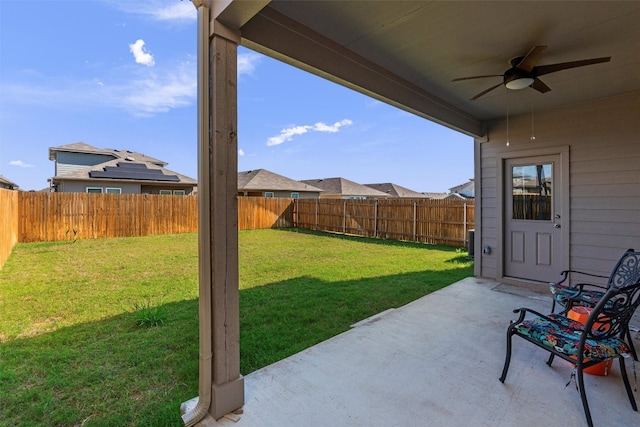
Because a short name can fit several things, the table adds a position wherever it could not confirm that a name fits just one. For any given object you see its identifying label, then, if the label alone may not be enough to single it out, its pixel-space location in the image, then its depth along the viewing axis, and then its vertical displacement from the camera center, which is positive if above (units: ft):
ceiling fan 7.66 +3.99
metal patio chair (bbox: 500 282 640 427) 5.46 -2.61
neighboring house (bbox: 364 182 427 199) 96.49 +6.86
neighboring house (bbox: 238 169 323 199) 60.75 +5.32
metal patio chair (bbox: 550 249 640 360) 8.31 -2.36
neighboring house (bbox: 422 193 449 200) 106.26 +5.69
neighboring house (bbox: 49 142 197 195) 42.40 +5.87
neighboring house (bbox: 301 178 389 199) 83.25 +6.34
